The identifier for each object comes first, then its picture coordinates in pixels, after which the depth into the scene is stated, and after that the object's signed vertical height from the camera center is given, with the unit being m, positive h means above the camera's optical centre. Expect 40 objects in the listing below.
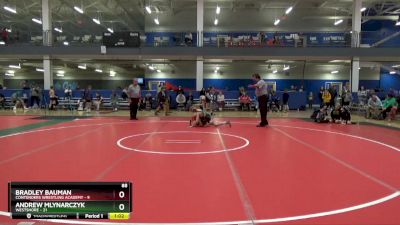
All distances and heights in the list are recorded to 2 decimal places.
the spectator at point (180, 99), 24.75 -0.27
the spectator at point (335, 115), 15.74 -0.84
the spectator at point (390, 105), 17.83 -0.38
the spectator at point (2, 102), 24.93 -0.65
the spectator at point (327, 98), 18.55 -0.05
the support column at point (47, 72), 26.75 +1.75
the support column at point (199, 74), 26.61 +1.69
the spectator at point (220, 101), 25.44 -0.39
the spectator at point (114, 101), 25.09 -0.48
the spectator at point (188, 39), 26.41 +4.47
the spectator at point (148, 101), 25.53 -0.46
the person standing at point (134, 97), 16.52 -0.10
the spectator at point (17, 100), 23.62 -0.47
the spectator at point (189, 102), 24.80 -0.48
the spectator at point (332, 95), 18.58 +0.12
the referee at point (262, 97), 13.47 -0.03
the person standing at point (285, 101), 25.56 -0.34
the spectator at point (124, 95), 25.70 -0.02
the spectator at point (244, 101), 25.14 -0.37
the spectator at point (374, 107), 18.84 -0.53
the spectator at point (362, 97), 23.35 +0.04
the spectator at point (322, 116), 15.71 -0.92
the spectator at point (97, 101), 24.19 -0.52
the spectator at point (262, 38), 26.04 +4.56
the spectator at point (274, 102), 25.47 -0.43
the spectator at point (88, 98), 23.72 -0.30
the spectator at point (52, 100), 24.06 -0.44
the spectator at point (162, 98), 20.69 -0.17
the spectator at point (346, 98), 19.72 -0.04
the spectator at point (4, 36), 26.72 +4.58
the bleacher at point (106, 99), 25.45 -0.33
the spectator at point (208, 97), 22.88 -0.09
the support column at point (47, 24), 26.42 +5.62
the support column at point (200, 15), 26.89 +6.53
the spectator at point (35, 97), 24.70 -0.24
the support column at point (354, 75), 26.28 +1.76
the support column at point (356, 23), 26.02 +5.94
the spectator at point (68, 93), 25.70 +0.08
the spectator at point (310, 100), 31.19 -0.34
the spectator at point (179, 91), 24.94 +0.33
